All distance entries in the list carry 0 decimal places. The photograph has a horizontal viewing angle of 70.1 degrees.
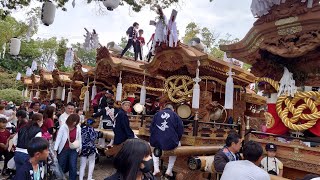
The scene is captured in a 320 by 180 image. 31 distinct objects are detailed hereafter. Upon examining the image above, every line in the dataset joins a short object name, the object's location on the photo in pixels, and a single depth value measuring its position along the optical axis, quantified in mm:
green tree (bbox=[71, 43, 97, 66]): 37440
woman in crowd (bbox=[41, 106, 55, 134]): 4794
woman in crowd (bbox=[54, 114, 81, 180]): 4429
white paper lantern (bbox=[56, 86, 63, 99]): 15432
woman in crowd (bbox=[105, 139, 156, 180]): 1566
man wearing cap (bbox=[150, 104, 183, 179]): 5060
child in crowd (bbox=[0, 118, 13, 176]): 4906
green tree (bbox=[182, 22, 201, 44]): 20266
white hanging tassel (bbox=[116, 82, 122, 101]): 9163
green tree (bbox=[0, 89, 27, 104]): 18614
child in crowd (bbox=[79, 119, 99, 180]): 4927
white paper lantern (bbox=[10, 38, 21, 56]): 10978
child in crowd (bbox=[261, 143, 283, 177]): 3823
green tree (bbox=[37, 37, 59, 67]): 28174
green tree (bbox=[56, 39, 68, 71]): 18662
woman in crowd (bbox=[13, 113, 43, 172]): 3636
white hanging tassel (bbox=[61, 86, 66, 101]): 14725
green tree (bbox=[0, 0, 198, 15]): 6214
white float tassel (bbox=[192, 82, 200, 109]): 6381
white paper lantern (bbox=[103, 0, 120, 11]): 5303
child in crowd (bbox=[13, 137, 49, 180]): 2239
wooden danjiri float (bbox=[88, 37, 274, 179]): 6023
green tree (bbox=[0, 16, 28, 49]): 20540
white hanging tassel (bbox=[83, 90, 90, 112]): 11149
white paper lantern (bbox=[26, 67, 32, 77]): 20755
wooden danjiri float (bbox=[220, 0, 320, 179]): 3994
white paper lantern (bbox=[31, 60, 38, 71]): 20564
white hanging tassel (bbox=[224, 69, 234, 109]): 5900
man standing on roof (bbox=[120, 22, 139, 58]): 10198
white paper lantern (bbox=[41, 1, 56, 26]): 5994
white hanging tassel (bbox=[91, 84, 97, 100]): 10900
